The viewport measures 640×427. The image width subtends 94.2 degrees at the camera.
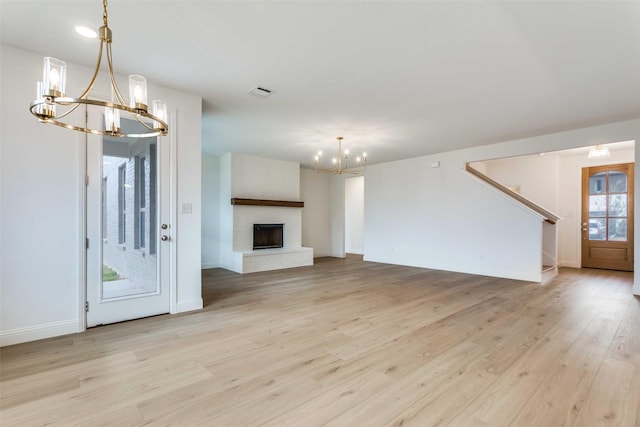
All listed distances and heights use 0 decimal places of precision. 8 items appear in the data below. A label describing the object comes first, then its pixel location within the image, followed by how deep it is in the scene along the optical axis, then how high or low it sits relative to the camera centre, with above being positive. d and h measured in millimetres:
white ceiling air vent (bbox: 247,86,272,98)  3398 +1388
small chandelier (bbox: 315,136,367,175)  7203 +1254
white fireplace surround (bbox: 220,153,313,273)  6609 -81
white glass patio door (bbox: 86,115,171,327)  3041 -194
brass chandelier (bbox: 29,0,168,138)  1551 +632
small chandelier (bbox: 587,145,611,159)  5484 +1122
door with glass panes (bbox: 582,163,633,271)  6410 -117
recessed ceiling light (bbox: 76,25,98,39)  2333 +1430
